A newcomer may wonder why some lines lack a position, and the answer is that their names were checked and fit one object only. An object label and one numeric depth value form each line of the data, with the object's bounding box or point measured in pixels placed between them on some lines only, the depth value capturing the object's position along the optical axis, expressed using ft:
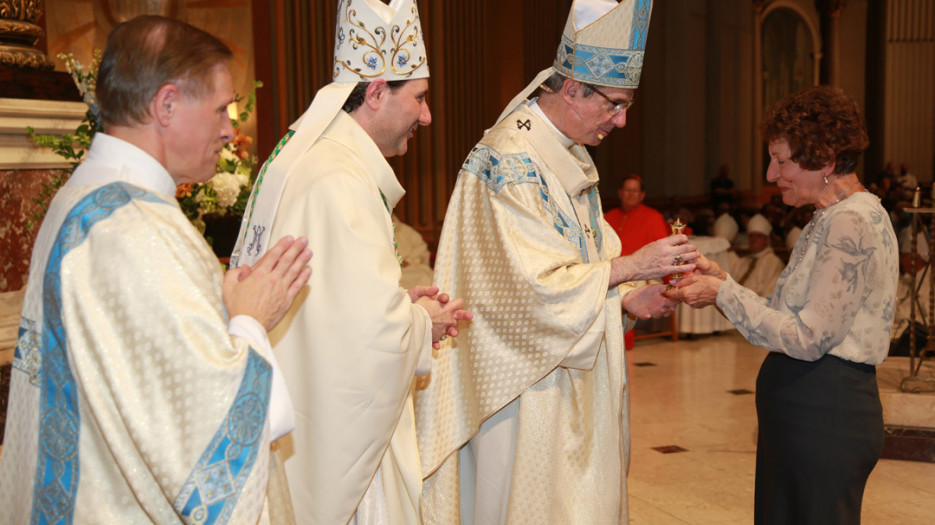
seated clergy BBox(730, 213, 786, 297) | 31.53
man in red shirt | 26.04
